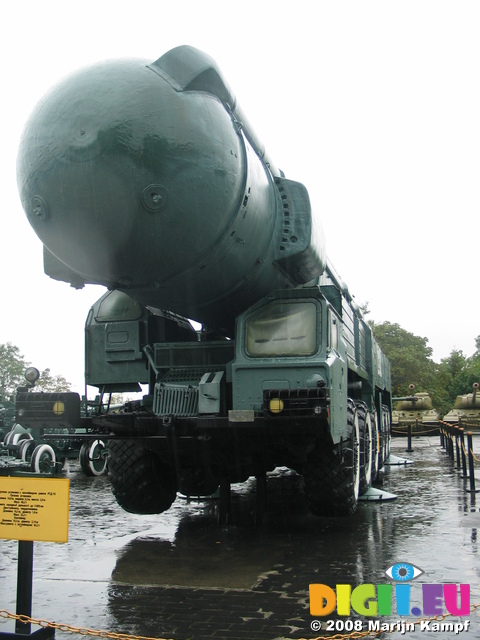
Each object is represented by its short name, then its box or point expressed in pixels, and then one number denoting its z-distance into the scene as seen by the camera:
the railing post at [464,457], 11.72
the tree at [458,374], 59.38
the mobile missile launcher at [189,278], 5.53
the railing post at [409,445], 20.72
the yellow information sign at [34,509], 4.20
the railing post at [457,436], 14.05
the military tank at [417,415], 30.40
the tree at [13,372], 55.69
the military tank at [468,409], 30.91
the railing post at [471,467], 10.40
